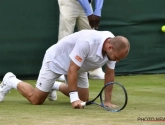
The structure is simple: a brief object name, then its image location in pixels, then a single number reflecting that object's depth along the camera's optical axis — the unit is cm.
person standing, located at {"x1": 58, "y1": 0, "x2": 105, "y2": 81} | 1647
